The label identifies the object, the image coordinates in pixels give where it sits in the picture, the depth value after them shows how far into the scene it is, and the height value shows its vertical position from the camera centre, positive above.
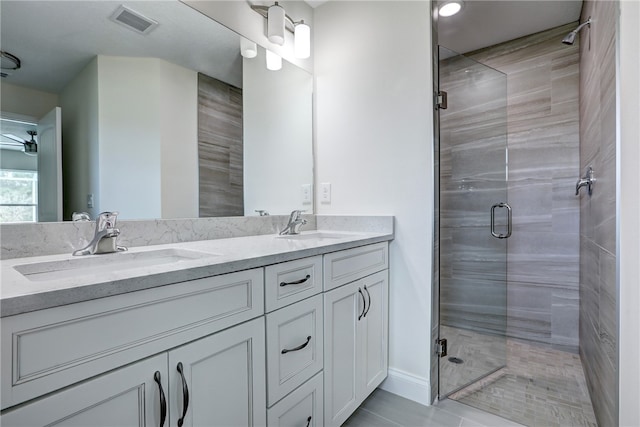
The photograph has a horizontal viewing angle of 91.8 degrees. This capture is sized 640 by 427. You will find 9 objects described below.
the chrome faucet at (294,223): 1.82 -0.08
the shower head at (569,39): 1.75 +0.96
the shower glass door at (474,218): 1.99 -0.06
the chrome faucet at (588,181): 1.64 +0.15
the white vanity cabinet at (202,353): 0.58 -0.36
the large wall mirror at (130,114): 1.00 +0.40
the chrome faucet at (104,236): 1.06 -0.09
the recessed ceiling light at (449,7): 1.90 +1.28
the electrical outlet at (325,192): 2.06 +0.12
